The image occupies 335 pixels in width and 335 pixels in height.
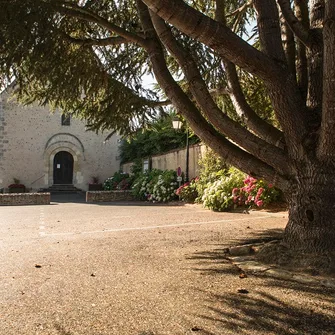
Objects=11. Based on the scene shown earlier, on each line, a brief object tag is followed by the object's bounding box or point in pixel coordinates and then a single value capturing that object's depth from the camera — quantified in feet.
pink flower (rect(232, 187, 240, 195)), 32.37
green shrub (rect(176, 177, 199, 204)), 43.52
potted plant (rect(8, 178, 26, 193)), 80.69
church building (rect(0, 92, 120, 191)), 82.99
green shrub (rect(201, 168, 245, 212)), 32.86
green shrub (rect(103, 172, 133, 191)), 71.36
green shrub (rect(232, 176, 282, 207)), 30.09
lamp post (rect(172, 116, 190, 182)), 44.11
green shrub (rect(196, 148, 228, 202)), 40.29
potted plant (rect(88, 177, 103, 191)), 86.79
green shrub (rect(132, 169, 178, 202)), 49.24
